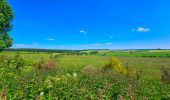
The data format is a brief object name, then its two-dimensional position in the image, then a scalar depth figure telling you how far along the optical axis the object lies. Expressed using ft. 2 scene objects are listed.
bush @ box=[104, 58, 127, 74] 37.28
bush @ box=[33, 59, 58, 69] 35.46
